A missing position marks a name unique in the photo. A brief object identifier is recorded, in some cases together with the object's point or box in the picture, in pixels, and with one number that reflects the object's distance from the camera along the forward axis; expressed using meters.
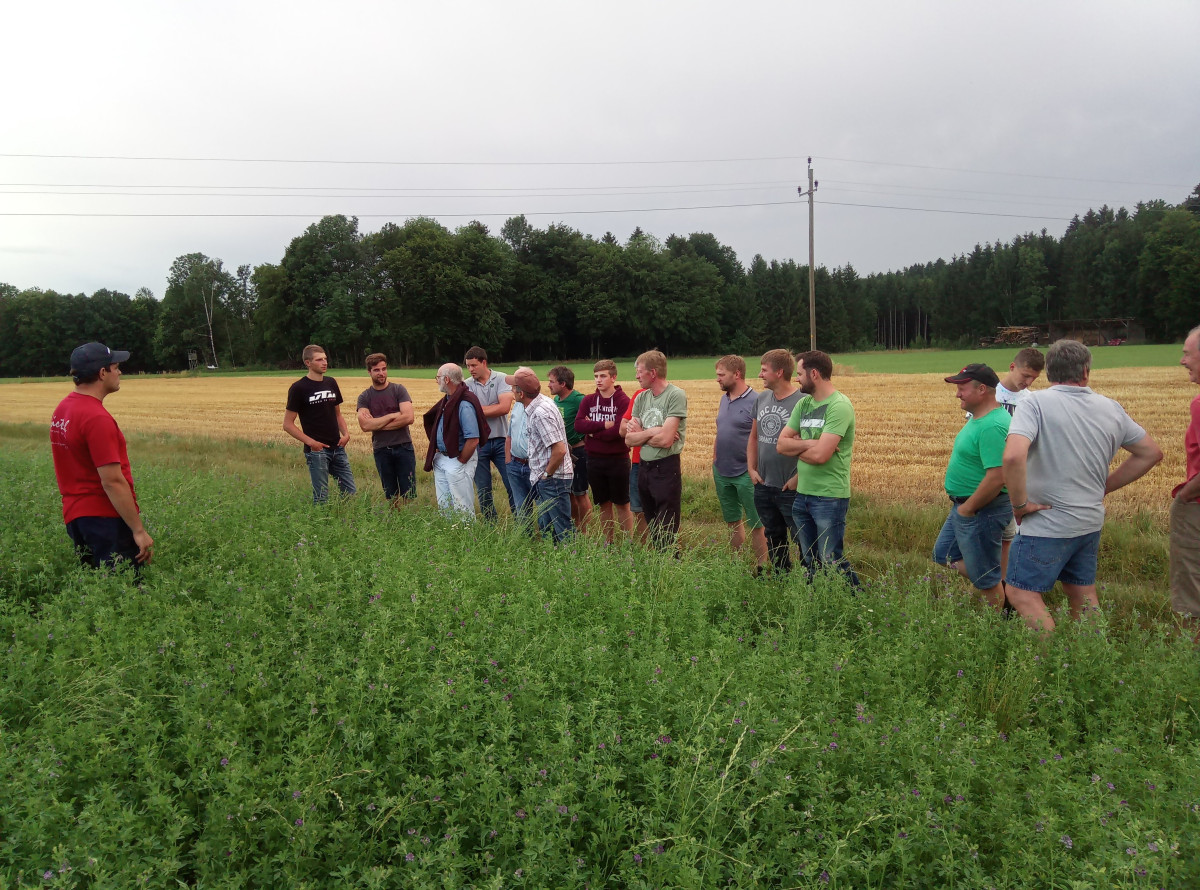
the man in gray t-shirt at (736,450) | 6.96
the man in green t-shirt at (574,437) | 7.91
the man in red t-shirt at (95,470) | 4.92
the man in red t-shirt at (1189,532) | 4.59
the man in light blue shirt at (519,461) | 7.84
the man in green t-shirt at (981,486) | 5.20
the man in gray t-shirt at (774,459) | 6.42
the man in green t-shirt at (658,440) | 6.93
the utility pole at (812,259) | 34.84
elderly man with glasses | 7.78
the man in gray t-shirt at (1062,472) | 4.53
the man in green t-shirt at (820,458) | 5.77
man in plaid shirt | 7.12
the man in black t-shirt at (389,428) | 8.55
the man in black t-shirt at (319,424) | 8.75
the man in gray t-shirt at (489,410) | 8.42
